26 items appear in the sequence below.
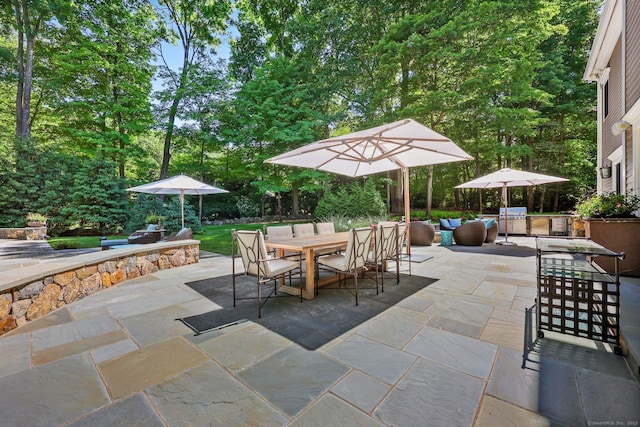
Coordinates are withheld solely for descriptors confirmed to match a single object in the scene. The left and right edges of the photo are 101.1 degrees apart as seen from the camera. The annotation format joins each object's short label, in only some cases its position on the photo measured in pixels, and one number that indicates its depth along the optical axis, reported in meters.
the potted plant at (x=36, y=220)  9.57
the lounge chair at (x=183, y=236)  6.30
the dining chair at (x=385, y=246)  3.73
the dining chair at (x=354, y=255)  3.25
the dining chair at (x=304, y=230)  4.77
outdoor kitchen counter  8.88
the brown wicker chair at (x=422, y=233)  7.73
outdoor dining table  3.45
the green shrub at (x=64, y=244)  7.21
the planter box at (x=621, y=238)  3.72
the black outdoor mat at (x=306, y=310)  2.56
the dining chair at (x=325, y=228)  5.27
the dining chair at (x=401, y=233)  4.20
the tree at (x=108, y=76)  11.73
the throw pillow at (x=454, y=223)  8.55
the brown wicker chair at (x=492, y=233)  7.89
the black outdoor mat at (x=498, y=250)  6.16
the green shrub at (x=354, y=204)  11.71
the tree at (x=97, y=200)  10.58
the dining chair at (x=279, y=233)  4.36
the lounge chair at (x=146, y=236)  6.87
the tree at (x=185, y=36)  13.24
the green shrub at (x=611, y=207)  3.90
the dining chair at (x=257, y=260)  3.03
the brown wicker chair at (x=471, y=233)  7.31
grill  9.52
